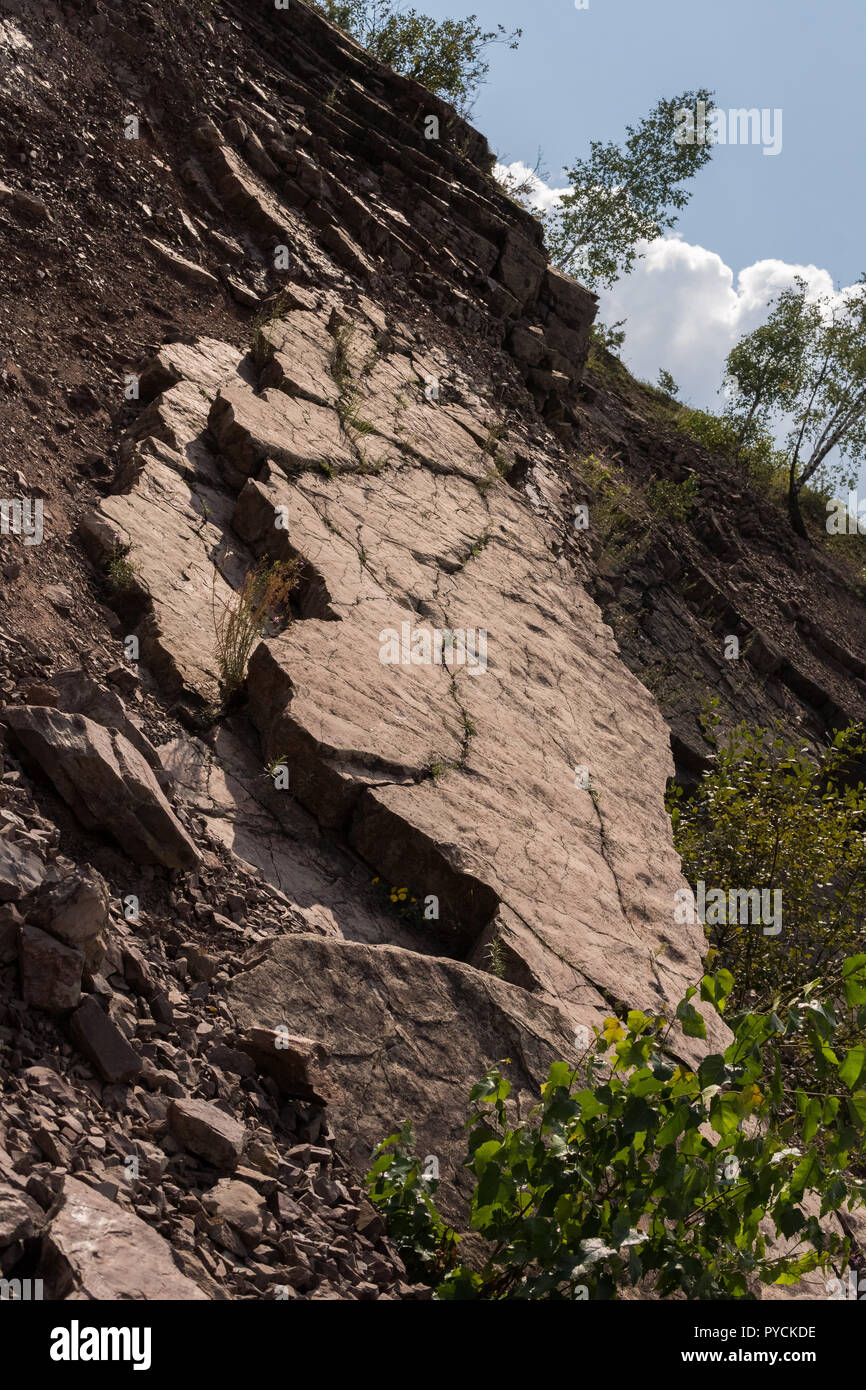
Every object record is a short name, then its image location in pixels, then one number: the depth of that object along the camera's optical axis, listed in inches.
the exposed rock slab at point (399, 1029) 138.9
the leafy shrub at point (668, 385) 835.5
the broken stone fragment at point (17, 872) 117.5
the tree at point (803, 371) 833.5
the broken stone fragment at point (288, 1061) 131.2
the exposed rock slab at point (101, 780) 141.3
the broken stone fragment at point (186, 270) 299.7
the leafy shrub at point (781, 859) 287.3
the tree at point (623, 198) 791.7
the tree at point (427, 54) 530.3
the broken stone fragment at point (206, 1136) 114.0
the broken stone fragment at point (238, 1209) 108.1
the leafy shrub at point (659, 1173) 102.2
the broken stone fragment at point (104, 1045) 114.5
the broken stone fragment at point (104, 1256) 86.0
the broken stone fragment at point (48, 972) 113.3
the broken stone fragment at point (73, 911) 116.6
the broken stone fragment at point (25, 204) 260.1
